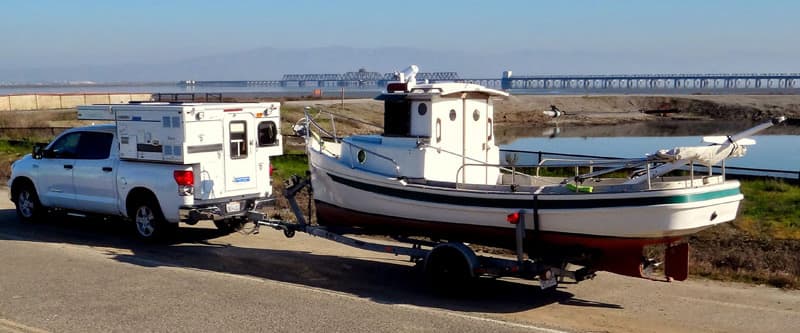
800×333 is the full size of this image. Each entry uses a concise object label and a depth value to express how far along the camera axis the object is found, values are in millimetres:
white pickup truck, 12359
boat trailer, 9497
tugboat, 9195
